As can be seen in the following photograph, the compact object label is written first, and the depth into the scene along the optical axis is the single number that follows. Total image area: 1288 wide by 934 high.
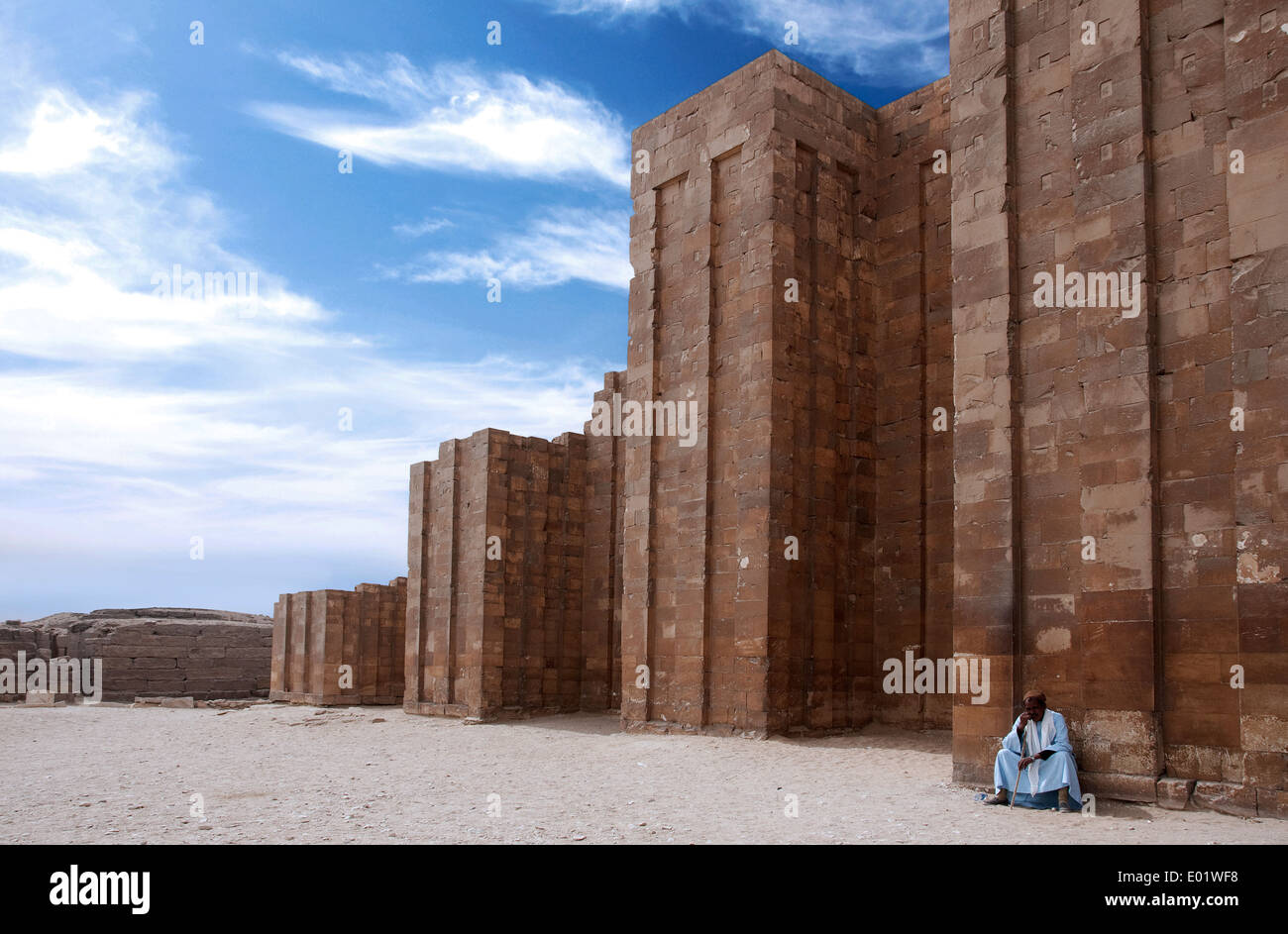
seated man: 10.21
